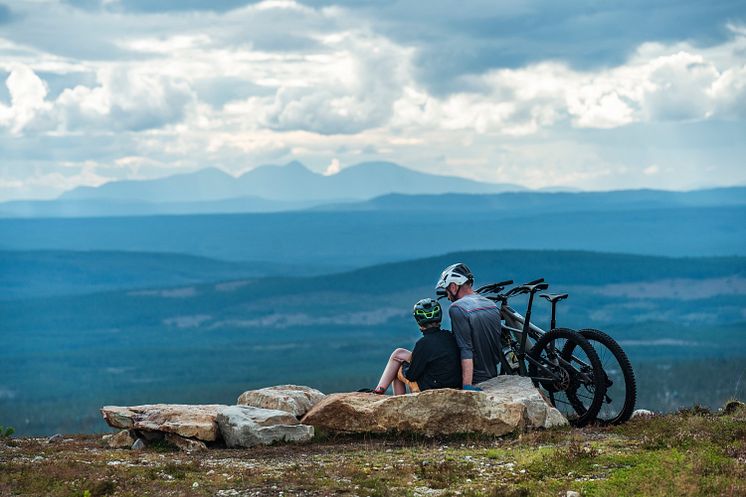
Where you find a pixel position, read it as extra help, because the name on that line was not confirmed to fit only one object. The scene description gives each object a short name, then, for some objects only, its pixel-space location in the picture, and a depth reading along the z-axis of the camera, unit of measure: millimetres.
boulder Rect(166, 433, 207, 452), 17312
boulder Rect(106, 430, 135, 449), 18422
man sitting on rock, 17844
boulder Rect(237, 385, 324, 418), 19281
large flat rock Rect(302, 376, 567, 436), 16859
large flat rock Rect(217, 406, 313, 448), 17406
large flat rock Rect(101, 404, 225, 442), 17672
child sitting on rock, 17906
